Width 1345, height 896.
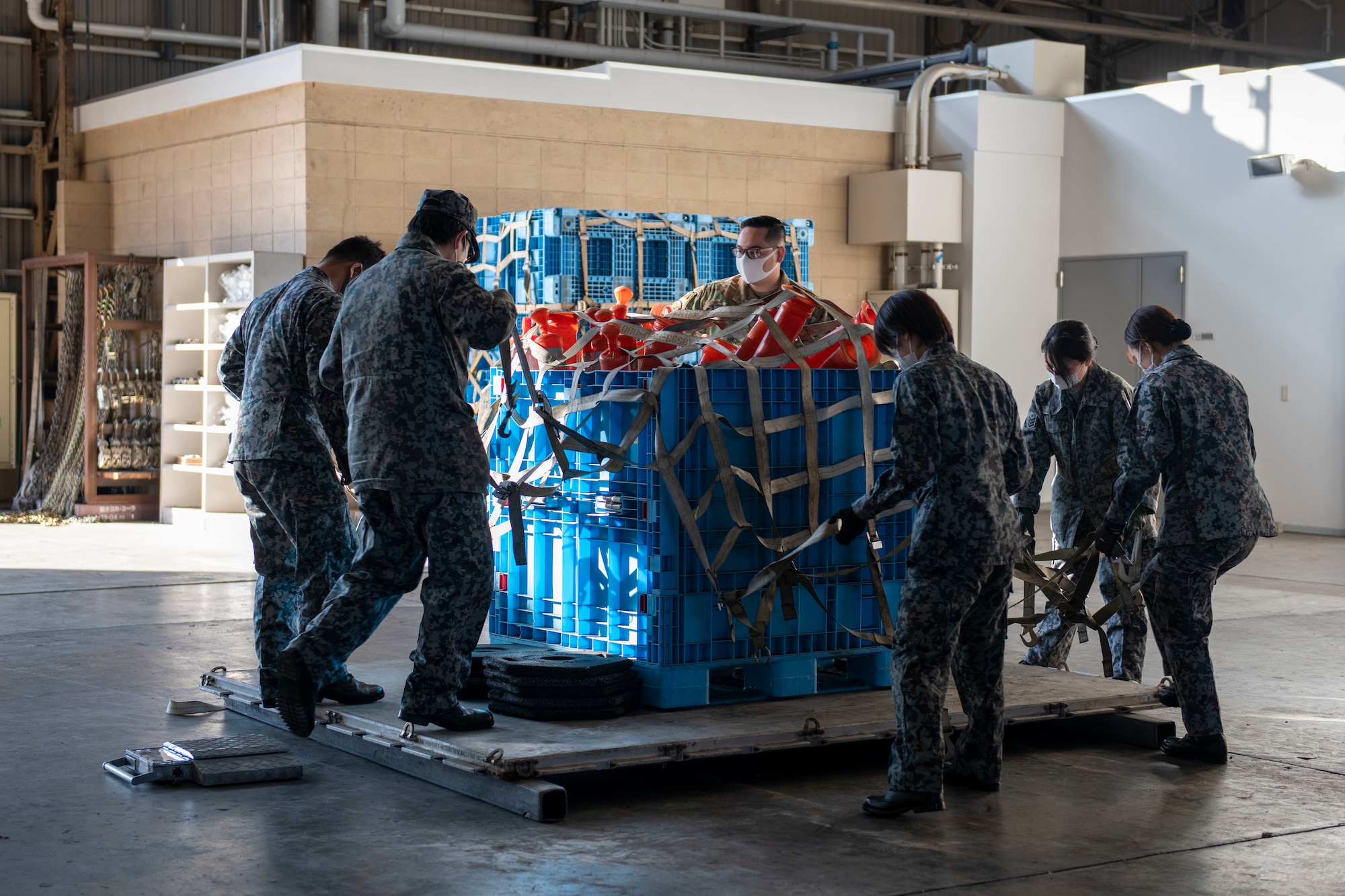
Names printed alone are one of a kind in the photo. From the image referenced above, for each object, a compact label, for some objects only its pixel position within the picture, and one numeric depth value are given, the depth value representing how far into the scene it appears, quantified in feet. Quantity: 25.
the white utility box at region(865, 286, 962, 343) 54.54
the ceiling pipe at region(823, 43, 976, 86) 57.52
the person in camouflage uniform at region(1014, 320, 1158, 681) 22.54
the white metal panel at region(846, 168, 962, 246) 54.24
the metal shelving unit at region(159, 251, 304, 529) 47.88
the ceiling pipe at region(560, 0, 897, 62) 60.29
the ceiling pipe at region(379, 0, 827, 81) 56.54
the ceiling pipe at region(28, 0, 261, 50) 56.49
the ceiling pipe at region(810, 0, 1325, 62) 66.80
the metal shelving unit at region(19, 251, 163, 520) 50.72
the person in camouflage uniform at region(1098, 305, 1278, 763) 18.79
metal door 52.85
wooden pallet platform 16.42
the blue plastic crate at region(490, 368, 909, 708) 18.40
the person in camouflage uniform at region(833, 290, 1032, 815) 15.98
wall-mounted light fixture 48.34
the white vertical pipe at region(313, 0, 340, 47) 53.01
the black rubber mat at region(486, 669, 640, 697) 17.83
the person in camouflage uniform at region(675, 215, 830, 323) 22.41
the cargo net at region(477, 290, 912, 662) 18.24
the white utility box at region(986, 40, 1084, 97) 56.59
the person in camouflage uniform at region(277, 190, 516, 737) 17.28
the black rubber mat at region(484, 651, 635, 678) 17.87
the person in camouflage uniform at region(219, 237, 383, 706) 19.84
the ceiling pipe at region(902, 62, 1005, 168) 55.93
